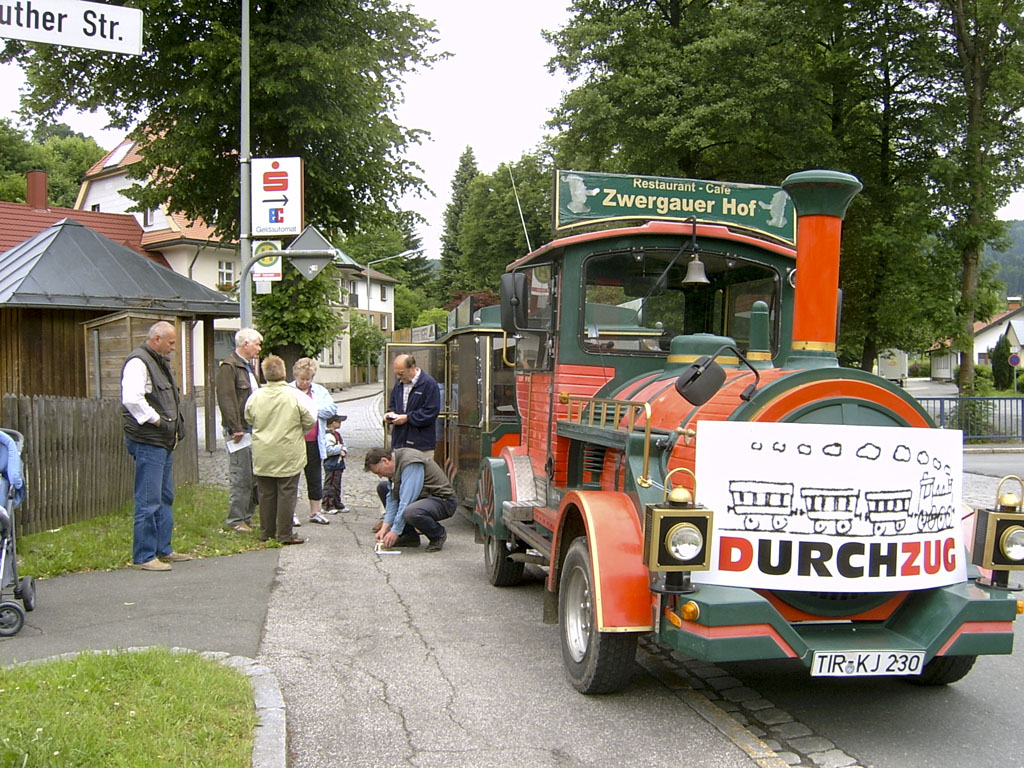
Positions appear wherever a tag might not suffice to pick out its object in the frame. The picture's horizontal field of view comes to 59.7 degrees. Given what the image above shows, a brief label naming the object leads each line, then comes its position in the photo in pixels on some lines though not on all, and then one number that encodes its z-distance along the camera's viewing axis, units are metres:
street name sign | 4.18
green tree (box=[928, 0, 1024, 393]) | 20.38
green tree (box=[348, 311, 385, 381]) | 50.56
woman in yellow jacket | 8.15
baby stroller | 5.32
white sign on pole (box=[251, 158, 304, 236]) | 10.51
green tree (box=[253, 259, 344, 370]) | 15.30
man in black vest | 6.91
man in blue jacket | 9.22
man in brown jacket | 8.69
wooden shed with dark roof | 12.02
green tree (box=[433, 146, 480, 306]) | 73.44
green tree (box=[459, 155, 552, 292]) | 41.06
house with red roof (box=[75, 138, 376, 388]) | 36.34
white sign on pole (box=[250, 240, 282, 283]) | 10.41
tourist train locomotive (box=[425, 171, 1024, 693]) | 3.90
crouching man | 8.03
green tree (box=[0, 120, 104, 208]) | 46.97
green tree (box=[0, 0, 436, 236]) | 14.37
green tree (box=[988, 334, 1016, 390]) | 45.22
